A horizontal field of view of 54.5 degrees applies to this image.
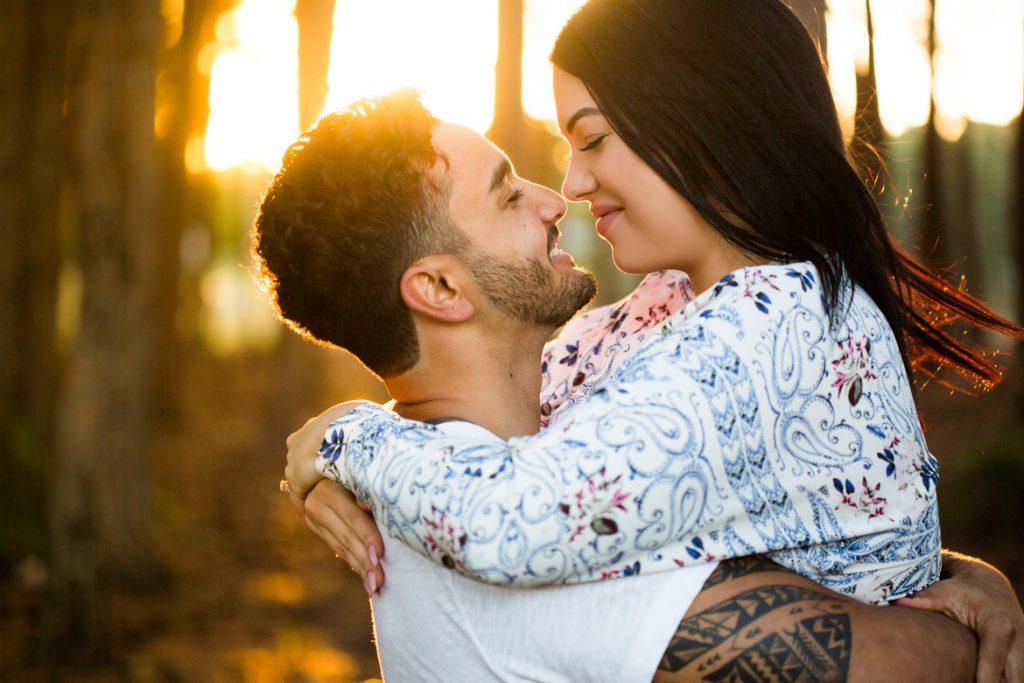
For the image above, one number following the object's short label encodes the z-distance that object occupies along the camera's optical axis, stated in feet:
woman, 6.05
